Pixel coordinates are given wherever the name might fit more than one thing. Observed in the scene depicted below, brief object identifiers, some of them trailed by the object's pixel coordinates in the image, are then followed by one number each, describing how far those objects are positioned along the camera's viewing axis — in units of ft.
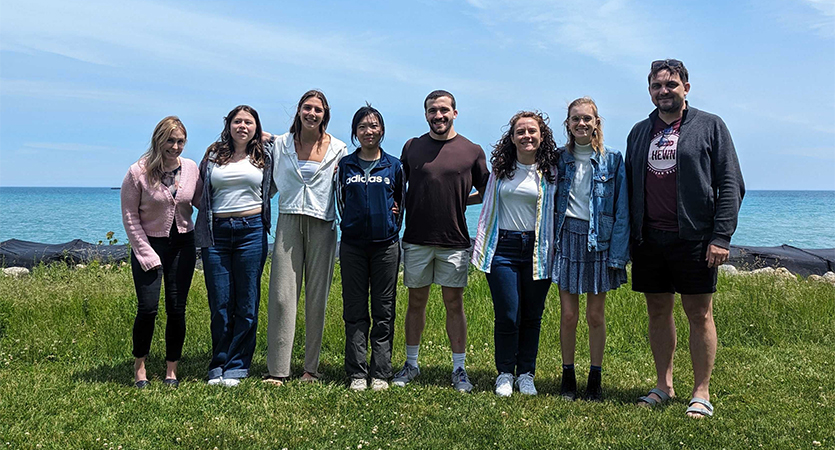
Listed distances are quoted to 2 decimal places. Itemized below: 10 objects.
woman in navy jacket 16.70
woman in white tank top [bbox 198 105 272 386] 16.90
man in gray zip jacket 14.89
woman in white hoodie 17.15
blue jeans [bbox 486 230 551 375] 16.38
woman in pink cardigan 16.46
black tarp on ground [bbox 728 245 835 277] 51.06
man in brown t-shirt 16.81
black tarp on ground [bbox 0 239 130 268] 46.57
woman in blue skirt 15.71
